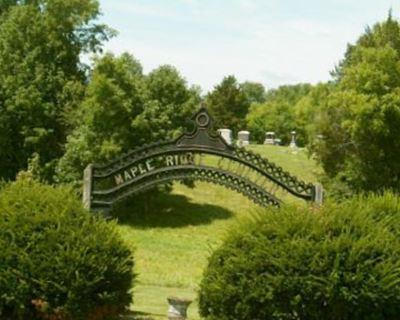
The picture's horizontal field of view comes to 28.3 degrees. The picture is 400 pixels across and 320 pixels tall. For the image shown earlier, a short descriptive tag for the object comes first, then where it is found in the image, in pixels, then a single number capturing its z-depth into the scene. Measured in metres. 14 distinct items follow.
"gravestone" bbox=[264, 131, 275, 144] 68.93
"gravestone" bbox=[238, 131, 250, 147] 58.03
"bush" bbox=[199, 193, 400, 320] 10.03
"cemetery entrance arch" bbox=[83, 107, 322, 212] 17.72
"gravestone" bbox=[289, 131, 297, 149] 60.53
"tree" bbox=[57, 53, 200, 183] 35.91
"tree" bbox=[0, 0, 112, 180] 39.50
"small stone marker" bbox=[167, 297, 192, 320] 11.83
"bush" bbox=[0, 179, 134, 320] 10.51
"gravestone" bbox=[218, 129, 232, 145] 49.19
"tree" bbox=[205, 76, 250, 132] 68.06
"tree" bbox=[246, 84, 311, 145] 83.88
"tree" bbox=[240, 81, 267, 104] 144.00
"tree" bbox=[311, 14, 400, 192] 34.59
